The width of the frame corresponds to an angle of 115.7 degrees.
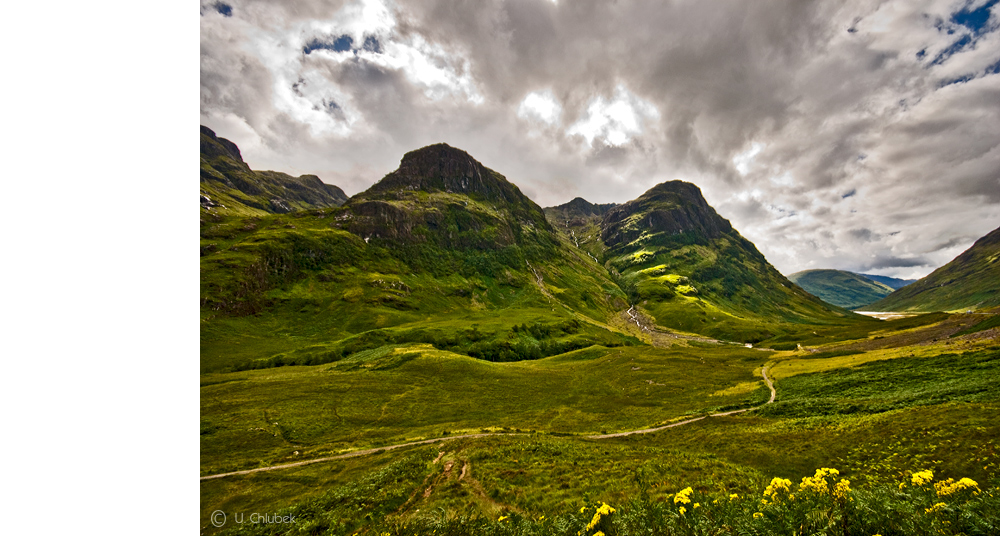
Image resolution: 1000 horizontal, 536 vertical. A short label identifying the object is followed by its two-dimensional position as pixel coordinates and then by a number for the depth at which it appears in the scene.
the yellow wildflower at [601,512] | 7.93
